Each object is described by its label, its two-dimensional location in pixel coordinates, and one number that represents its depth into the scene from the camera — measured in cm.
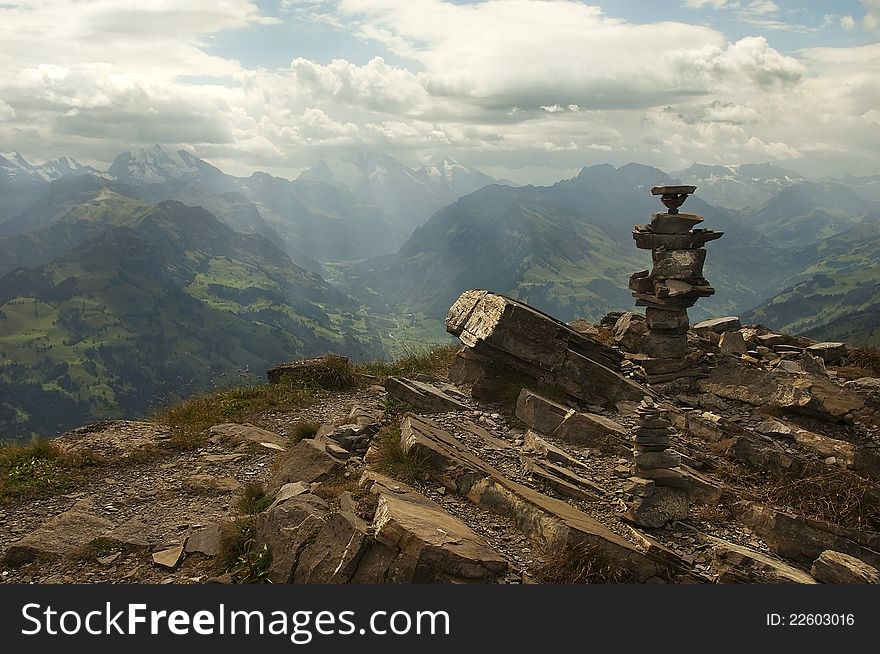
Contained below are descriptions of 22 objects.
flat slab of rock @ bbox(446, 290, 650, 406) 2062
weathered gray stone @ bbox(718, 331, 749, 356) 2589
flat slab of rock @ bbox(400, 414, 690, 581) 1154
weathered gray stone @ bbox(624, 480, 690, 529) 1371
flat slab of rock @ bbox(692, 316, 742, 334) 2803
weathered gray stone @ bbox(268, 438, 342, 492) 1445
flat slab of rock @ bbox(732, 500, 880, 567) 1367
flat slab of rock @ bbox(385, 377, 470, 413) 1952
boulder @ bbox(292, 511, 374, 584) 1053
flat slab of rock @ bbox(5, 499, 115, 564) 1226
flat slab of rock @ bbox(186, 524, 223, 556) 1209
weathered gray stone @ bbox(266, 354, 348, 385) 2409
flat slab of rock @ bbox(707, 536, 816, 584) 1207
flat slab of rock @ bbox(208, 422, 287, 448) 1902
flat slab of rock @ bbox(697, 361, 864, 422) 1959
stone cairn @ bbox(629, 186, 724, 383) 2380
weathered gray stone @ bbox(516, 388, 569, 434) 1831
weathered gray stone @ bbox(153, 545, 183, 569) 1181
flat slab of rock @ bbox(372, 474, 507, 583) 1037
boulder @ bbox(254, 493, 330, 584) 1094
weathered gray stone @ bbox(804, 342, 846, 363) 2680
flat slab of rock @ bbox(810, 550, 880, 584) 1216
